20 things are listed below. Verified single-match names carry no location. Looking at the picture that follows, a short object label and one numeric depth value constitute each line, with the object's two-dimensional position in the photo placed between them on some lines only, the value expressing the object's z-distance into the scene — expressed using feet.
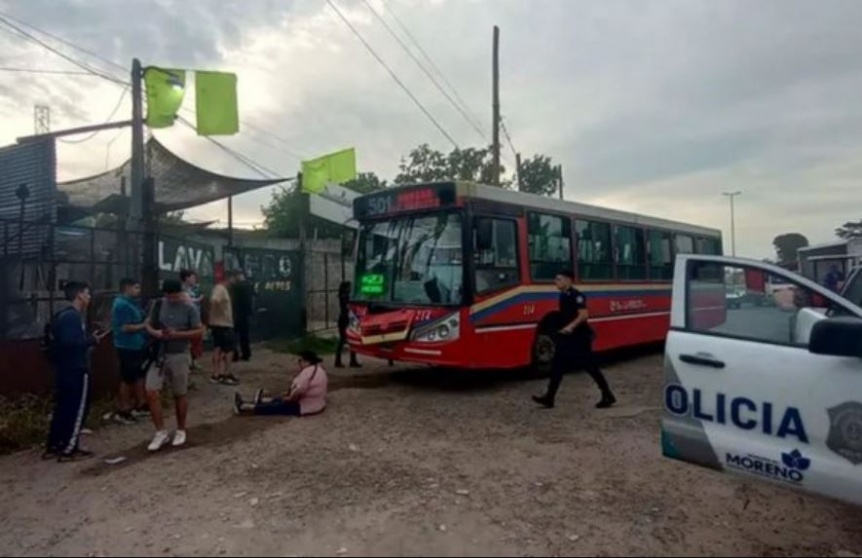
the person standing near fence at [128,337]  21.72
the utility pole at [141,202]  29.58
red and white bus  25.55
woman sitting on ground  22.71
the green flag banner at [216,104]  29.86
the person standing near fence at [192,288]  22.86
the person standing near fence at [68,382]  18.19
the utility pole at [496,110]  57.62
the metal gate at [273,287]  43.78
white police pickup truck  10.53
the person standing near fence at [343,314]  34.30
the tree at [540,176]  109.70
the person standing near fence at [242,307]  35.22
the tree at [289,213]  98.53
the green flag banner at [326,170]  45.96
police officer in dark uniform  23.54
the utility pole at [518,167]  83.84
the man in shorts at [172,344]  18.57
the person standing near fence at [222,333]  29.40
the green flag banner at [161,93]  29.53
